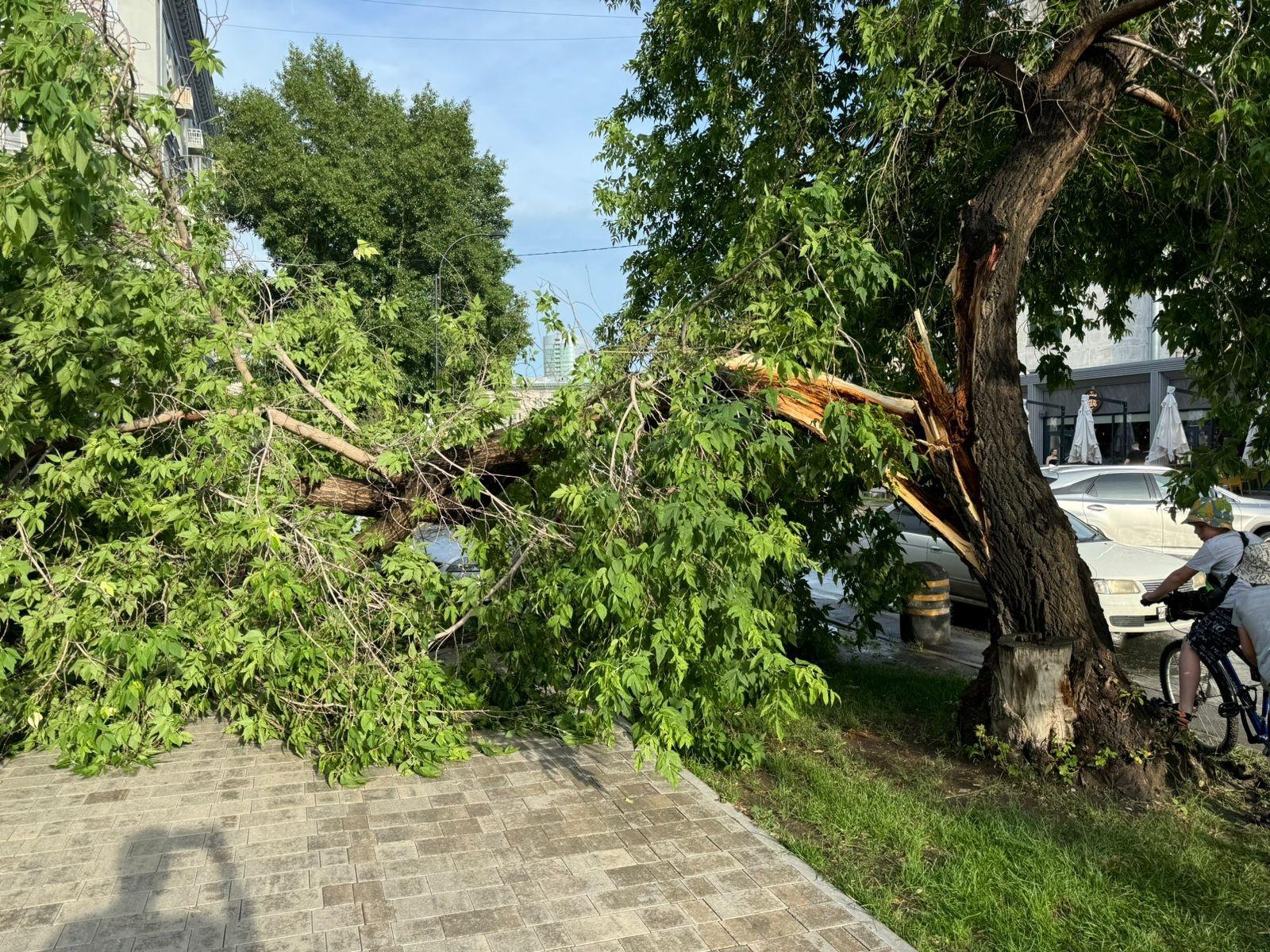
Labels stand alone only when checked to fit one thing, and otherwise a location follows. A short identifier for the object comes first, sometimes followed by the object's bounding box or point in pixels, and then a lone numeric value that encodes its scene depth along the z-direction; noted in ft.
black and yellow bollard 33.35
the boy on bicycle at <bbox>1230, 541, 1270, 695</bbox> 17.42
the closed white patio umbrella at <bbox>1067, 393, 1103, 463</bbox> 75.92
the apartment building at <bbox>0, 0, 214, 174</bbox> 93.34
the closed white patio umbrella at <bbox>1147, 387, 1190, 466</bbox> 67.21
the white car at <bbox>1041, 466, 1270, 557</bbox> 46.42
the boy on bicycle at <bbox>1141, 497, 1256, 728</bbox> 19.44
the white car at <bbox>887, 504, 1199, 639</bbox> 32.19
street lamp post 25.03
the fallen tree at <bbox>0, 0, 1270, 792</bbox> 16.96
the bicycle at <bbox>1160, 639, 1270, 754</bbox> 19.02
